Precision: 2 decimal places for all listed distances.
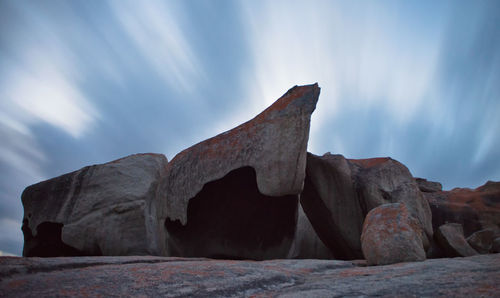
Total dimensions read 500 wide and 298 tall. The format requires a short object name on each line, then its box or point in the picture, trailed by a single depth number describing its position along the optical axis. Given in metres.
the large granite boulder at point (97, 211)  8.80
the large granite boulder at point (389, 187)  6.83
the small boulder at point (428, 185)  13.59
